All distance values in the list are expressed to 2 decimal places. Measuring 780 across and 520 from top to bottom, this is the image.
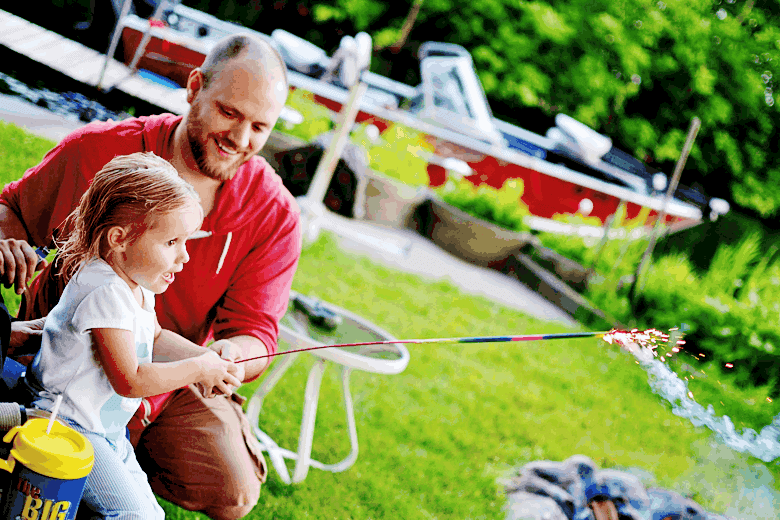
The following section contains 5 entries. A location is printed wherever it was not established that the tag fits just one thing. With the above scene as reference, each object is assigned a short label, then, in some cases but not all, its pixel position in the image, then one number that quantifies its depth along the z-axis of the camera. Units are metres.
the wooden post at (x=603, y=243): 5.63
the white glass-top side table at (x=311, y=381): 1.96
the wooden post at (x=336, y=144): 3.48
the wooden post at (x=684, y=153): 3.41
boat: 5.71
